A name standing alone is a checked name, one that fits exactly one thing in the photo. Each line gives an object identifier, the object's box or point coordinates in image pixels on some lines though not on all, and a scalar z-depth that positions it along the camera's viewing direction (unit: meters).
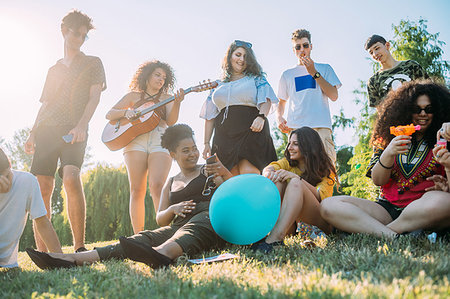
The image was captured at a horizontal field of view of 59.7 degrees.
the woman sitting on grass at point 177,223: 2.69
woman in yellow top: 3.18
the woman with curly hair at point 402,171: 2.95
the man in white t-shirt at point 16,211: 3.12
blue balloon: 2.87
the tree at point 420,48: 12.81
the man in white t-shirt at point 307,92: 4.69
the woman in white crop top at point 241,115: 4.43
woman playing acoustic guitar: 4.68
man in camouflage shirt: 4.38
